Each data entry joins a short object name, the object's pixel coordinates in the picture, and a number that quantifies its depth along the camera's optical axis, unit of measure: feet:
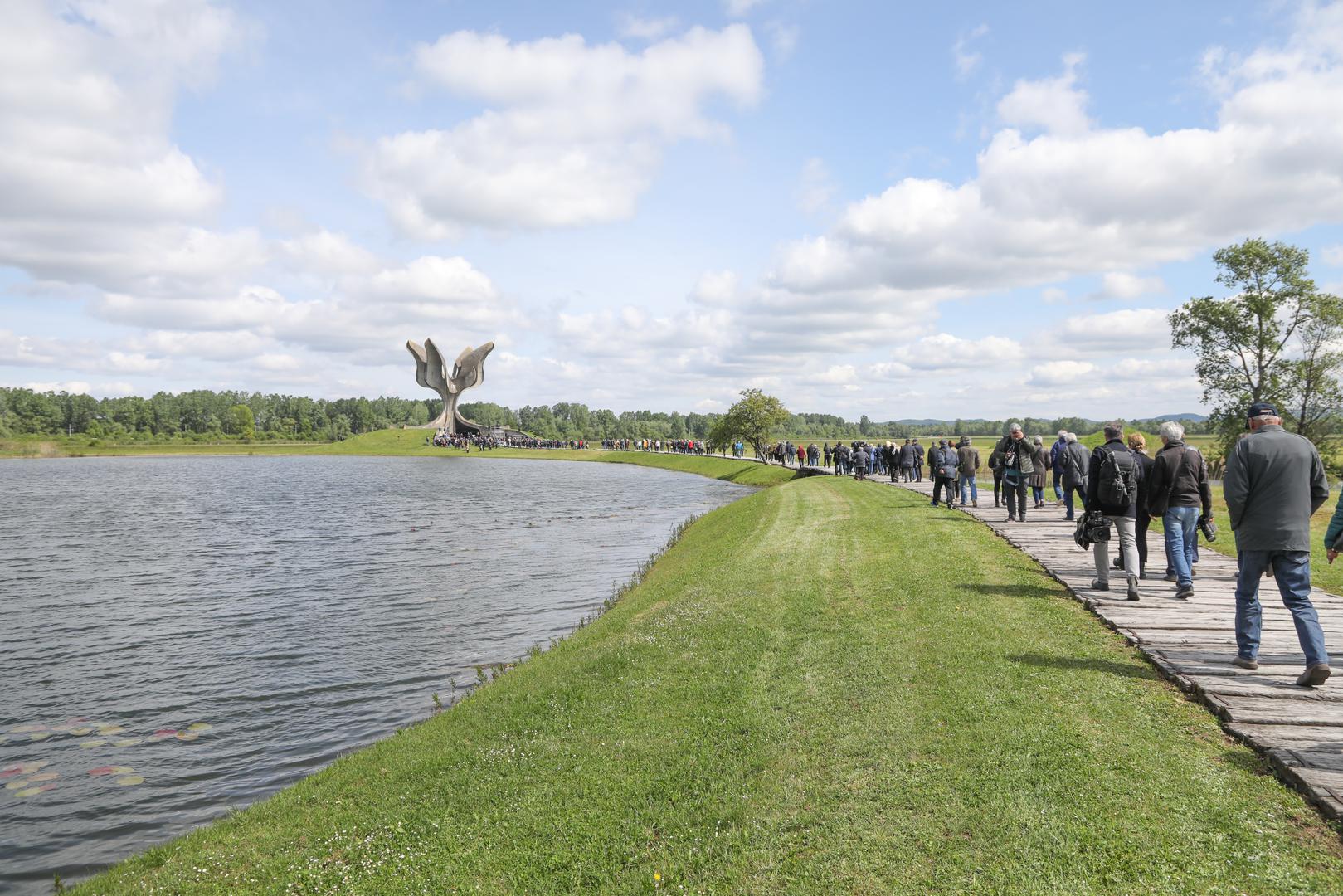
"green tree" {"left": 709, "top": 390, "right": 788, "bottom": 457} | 223.71
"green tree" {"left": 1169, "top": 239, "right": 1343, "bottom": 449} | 132.05
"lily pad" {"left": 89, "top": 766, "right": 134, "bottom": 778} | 30.41
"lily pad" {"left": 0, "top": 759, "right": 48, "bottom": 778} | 30.48
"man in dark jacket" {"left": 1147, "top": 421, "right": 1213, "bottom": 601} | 34.78
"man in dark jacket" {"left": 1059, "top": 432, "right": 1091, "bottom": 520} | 51.67
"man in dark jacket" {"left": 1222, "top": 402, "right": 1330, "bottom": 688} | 23.25
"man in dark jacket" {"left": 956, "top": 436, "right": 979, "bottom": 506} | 73.61
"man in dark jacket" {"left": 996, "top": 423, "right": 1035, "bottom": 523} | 61.82
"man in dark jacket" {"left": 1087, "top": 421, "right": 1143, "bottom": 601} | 34.22
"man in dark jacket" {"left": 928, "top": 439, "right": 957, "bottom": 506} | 70.95
